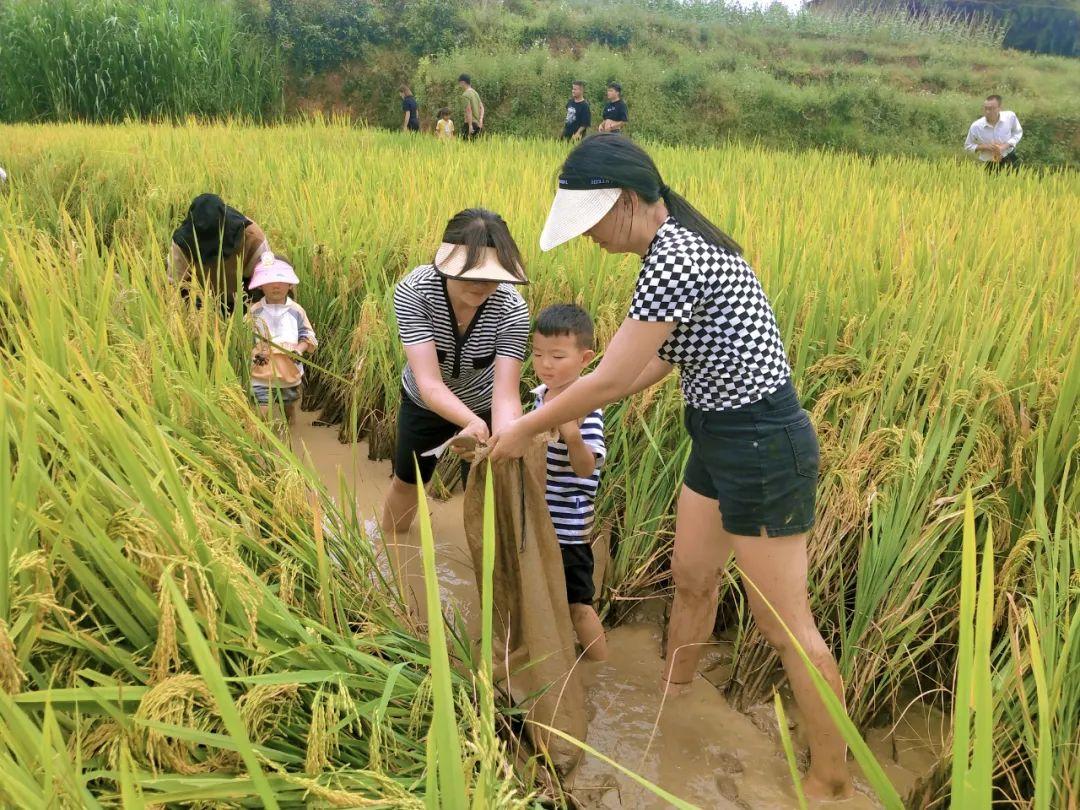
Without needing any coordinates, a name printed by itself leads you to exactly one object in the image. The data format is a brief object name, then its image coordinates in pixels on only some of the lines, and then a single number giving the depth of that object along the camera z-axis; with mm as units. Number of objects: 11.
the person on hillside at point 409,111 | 11680
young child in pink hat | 2914
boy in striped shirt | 1960
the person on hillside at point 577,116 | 10297
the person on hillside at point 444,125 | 10162
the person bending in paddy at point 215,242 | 3057
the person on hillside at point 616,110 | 10062
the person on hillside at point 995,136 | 7953
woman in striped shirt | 2000
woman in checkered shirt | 1454
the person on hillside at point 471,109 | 10712
